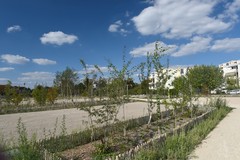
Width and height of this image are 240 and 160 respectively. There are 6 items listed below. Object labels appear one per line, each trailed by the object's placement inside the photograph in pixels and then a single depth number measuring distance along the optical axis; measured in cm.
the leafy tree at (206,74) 3540
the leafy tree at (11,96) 1505
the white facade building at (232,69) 5411
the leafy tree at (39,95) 1669
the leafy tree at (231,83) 4069
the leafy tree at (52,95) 1774
